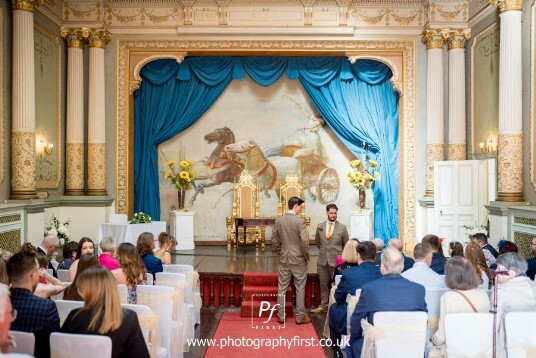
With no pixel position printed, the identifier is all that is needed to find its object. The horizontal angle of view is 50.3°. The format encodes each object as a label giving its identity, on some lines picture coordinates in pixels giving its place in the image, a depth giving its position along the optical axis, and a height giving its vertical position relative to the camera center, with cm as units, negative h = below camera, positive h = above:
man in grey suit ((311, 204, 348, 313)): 755 -92
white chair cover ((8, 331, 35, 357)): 318 -91
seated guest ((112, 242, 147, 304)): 494 -80
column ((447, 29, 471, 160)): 1201 +172
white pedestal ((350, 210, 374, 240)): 1223 -101
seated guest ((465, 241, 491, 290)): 546 -82
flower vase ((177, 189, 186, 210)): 1249 -40
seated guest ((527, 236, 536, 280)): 627 -101
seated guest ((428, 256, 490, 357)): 410 -87
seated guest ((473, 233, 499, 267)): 692 -85
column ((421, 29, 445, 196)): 1209 +152
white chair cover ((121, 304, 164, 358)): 404 -104
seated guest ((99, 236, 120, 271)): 546 -75
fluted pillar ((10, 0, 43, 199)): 963 +134
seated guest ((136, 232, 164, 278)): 618 -83
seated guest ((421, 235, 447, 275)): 611 -86
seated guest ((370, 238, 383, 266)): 642 -86
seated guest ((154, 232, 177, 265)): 682 -80
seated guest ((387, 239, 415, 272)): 629 -92
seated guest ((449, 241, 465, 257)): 604 -78
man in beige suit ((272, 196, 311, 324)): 718 -96
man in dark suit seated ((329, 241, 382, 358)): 518 -92
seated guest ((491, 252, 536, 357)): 432 -85
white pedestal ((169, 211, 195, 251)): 1231 -109
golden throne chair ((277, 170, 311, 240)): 1326 -32
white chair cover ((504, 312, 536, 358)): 391 -106
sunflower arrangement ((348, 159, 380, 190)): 1230 +0
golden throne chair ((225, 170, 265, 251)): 1298 -71
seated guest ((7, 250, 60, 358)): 342 -79
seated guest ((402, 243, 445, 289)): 497 -84
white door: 1095 -40
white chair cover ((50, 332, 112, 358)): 310 -92
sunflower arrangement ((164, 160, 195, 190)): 1234 +4
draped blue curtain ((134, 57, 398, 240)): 1284 +176
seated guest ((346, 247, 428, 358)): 405 -83
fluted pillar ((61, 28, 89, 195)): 1193 +138
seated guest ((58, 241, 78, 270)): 620 -84
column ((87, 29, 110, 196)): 1208 +142
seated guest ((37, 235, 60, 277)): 633 -74
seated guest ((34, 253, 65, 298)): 455 -89
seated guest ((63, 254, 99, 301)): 423 -67
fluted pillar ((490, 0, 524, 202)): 945 +122
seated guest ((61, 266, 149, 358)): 320 -79
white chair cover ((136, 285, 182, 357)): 475 -105
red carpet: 605 -187
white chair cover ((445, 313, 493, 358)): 391 -107
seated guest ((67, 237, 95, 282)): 583 -71
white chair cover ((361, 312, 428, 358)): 393 -109
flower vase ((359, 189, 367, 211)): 1240 -44
